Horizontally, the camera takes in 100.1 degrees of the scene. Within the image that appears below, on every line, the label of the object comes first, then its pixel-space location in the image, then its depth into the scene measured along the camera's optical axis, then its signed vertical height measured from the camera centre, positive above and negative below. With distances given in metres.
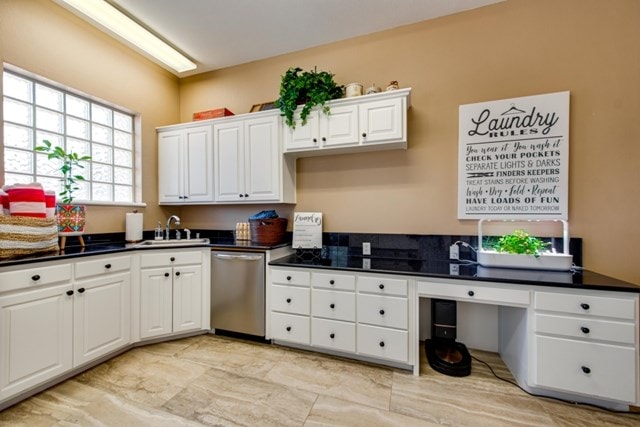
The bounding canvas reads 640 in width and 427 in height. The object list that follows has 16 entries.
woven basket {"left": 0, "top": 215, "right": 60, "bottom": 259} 1.74 -0.17
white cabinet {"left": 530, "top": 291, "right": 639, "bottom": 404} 1.57 -0.81
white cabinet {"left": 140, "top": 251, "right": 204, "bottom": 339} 2.46 -0.78
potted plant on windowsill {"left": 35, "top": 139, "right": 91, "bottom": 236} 2.27 +0.07
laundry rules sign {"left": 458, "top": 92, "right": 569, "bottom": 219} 2.18 +0.46
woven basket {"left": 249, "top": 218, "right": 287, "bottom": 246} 2.71 -0.20
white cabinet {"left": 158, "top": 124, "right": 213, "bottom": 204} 3.08 +0.55
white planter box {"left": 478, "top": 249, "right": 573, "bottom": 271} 1.98 -0.37
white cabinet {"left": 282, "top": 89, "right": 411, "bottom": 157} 2.33 +0.79
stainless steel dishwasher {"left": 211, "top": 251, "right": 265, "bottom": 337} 2.50 -0.78
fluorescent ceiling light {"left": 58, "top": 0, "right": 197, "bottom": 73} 2.19 +1.68
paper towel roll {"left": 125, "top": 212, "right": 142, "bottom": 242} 2.86 -0.17
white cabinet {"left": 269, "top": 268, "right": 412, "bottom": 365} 2.06 -0.84
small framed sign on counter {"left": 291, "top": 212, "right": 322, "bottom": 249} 2.78 -0.21
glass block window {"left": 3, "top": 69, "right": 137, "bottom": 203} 2.21 +0.72
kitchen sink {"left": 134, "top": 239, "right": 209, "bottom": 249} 2.52 -0.32
